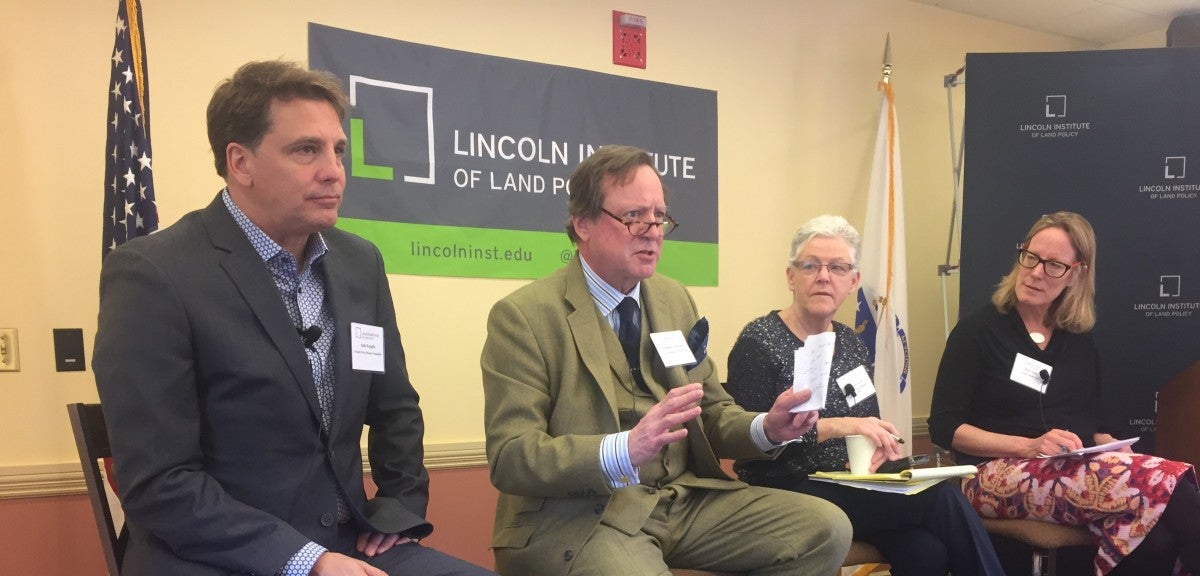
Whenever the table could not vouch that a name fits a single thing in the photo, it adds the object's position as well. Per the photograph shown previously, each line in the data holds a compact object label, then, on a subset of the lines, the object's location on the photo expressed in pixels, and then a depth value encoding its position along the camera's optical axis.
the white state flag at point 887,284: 4.41
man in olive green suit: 2.01
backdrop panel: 4.30
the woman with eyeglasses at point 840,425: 2.51
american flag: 2.53
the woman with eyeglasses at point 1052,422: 2.84
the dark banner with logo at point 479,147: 3.39
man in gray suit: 1.64
